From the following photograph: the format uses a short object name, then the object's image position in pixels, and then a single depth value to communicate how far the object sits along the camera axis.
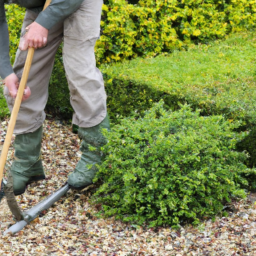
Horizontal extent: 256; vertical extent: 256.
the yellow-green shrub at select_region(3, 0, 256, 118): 8.93
